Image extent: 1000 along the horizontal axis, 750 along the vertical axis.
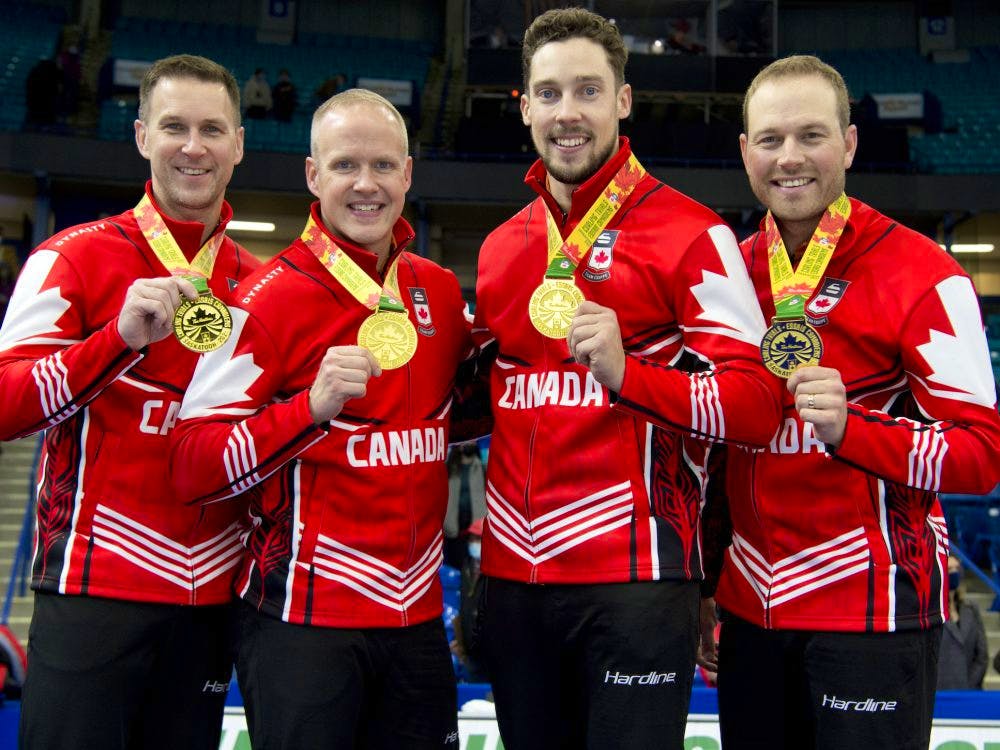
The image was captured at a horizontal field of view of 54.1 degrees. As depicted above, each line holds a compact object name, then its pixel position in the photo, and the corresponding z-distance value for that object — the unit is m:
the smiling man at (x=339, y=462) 2.24
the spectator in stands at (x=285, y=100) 14.90
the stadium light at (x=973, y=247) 16.08
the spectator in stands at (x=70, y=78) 14.00
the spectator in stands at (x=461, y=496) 7.37
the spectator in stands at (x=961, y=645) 5.73
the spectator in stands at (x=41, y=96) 13.27
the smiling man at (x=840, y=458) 2.19
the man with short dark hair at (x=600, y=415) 2.15
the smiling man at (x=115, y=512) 2.40
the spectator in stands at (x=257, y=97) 14.85
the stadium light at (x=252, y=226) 15.22
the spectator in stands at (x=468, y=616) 5.96
